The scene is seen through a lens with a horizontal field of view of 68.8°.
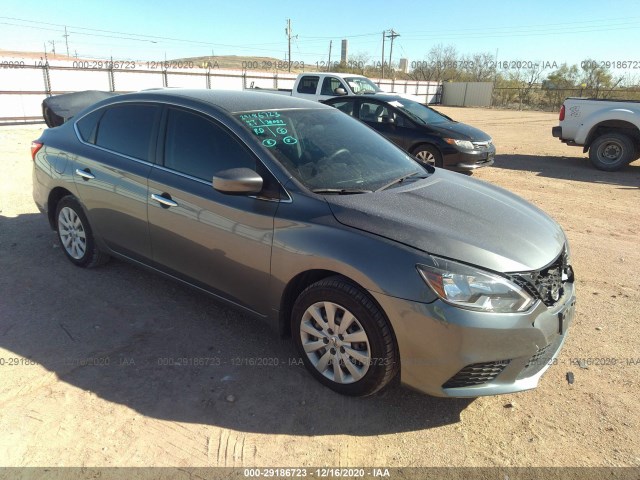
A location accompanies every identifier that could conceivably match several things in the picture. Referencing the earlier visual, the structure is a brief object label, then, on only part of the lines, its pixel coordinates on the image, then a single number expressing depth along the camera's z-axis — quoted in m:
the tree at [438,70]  58.56
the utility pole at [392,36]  72.24
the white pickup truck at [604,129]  10.13
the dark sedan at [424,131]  8.79
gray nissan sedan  2.44
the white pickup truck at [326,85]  13.72
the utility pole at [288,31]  61.09
